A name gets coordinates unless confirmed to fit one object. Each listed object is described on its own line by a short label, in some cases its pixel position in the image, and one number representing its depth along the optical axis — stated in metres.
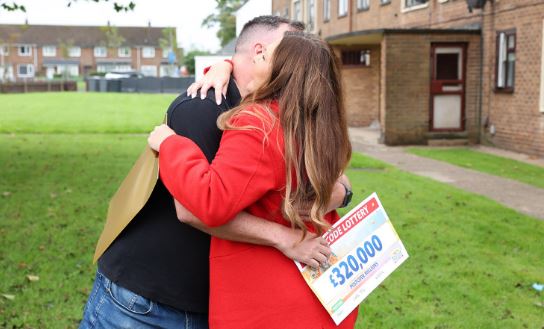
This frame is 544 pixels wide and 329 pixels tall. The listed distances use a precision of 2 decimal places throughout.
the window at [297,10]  33.78
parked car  71.93
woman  2.20
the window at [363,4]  26.35
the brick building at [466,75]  16.06
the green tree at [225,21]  78.69
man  2.42
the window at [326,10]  31.01
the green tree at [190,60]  83.88
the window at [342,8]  28.73
